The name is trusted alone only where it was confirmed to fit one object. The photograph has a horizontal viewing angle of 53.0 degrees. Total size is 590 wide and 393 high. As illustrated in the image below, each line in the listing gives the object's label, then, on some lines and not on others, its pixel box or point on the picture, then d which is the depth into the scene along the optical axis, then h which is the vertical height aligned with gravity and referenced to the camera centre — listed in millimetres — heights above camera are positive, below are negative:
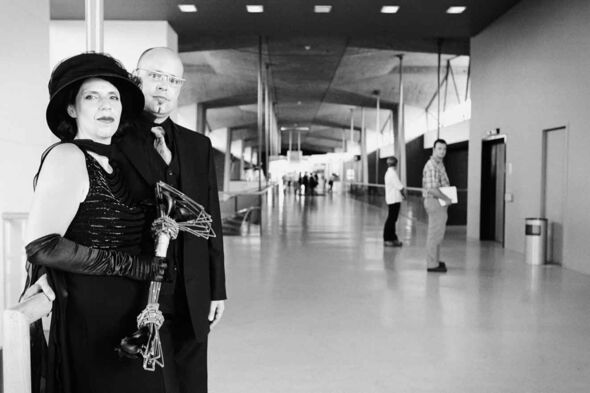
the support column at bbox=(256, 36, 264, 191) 14233 +1222
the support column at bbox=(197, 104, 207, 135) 26844 +2609
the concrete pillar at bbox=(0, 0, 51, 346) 4203 +448
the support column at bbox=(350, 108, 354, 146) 34538 +3608
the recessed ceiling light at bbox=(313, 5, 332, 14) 10242 +2903
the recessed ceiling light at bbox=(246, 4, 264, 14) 10191 +2890
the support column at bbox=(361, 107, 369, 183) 32981 +1049
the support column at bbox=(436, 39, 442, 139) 13836 +3061
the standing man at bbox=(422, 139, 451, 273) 7359 -243
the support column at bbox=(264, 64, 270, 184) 19859 +2386
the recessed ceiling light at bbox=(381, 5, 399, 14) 10195 +2893
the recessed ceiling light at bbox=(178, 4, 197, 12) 10031 +2852
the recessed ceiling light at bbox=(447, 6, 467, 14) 10196 +2867
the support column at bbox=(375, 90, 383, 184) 24403 +3240
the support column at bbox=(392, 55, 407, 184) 18791 +991
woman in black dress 1419 -158
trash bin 8688 -965
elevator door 11719 -389
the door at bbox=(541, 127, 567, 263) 8766 -183
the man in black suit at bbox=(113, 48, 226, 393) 1732 -47
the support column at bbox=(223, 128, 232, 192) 39531 +1501
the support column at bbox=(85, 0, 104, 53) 2312 +585
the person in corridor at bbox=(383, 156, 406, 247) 10523 -510
